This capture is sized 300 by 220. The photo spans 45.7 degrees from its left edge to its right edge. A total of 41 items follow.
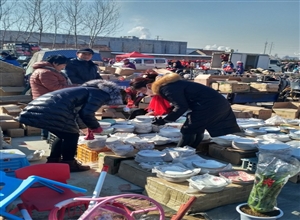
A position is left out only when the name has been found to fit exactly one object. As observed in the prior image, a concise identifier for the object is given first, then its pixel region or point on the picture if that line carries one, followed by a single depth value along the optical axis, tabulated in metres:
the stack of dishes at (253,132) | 5.64
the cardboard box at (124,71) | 12.87
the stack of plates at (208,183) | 3.29
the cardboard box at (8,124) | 6.45
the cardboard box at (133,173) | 3.92
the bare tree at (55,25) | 29.04
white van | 25.67
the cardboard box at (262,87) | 10.65
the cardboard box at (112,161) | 4.44
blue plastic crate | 3.60
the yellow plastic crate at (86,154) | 4.86
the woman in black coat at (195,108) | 4.27
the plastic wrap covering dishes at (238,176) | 3.66
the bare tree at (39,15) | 26.50
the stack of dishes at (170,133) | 5.27
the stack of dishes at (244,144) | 4.85
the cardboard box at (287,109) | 8.41
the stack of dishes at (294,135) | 5.47
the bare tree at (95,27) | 30.22
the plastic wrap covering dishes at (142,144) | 4.70
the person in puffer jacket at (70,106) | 3.97
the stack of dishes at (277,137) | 5.30
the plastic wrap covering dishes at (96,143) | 4.75
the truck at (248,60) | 28.22
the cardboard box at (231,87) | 10.17
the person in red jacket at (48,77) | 5.20
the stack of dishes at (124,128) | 5.44
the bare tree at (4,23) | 25.27
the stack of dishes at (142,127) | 5.62
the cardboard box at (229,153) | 4.80
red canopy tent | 28.49
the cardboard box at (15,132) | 6.41
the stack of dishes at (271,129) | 5.87
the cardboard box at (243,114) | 7.91
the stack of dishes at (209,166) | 3.74
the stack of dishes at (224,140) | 5.14
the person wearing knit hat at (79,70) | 6.17
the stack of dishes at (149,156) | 4.17
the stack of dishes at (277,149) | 4.35
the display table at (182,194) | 3.31
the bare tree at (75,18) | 28.65
